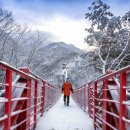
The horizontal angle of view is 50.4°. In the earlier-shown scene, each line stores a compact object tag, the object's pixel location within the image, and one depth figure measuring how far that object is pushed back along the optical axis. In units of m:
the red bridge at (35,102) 1.67
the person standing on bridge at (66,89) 7.27
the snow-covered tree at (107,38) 14.53
